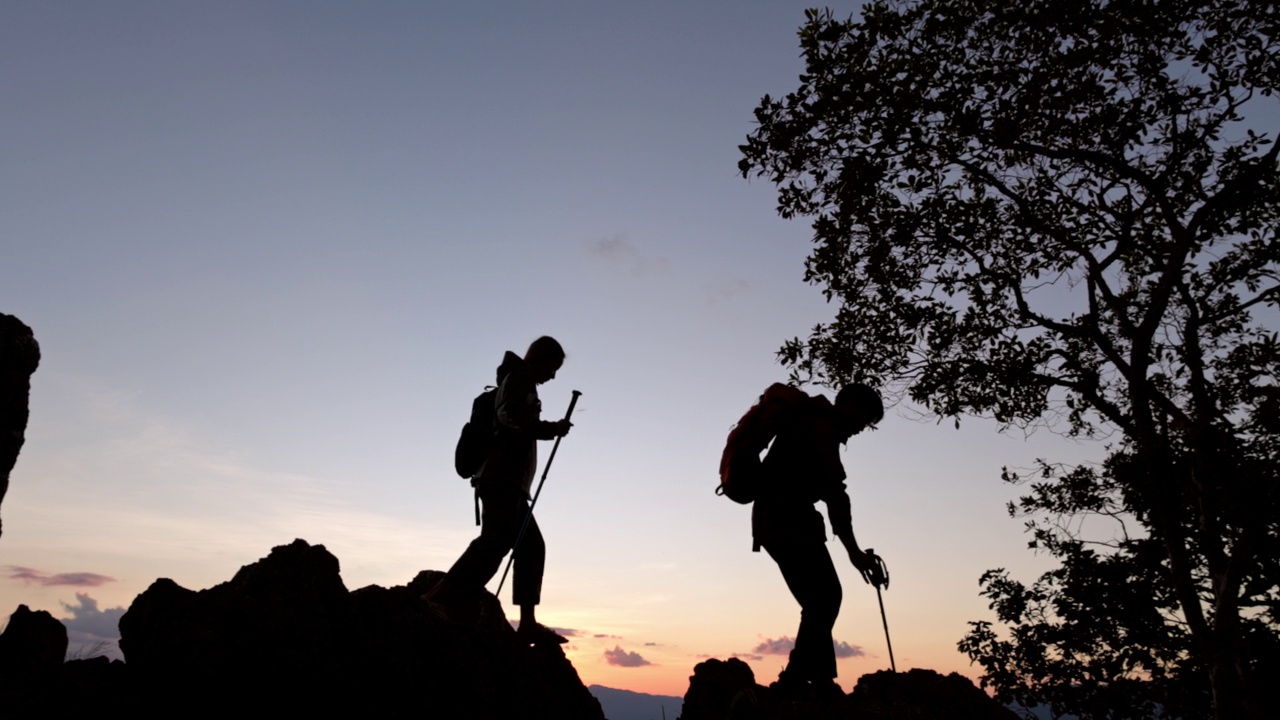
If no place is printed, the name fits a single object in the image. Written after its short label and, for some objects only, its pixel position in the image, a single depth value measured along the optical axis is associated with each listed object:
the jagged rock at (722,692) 5.49
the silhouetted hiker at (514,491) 5.91
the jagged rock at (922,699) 5.80
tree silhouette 10.91
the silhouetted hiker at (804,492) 5.88
